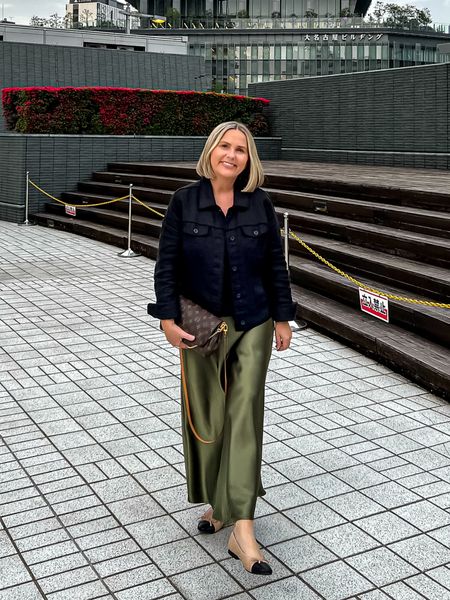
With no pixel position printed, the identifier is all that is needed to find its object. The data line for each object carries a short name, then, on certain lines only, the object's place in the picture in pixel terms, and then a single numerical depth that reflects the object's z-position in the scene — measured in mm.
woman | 3596
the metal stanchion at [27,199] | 16781
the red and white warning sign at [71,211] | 15711
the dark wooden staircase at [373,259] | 6609
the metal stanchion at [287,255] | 8070
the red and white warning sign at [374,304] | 7027
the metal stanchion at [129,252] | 12764
